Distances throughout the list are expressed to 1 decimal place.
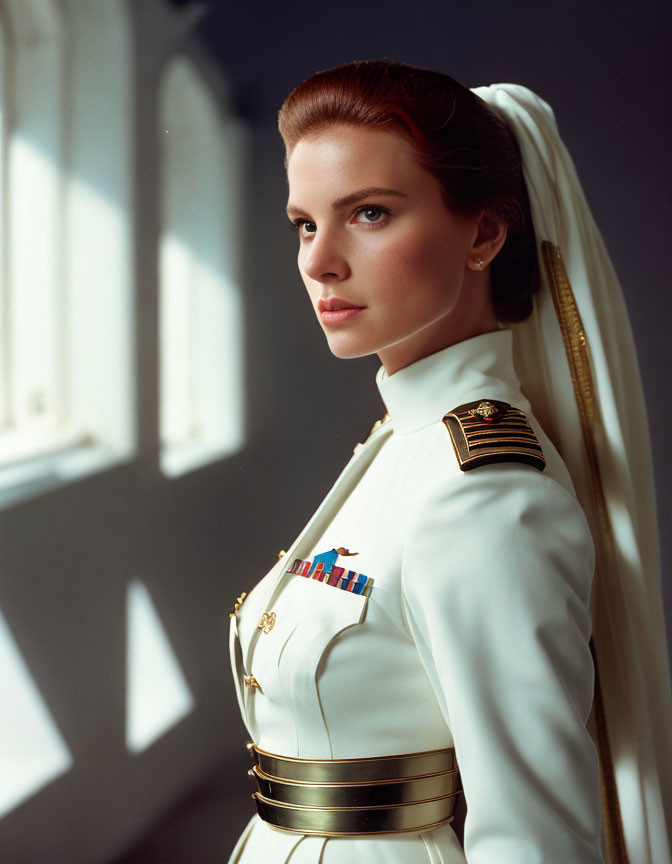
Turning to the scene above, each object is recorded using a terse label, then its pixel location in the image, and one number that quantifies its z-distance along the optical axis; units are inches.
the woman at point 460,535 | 32.9
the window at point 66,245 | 61.0
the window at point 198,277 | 62.3
